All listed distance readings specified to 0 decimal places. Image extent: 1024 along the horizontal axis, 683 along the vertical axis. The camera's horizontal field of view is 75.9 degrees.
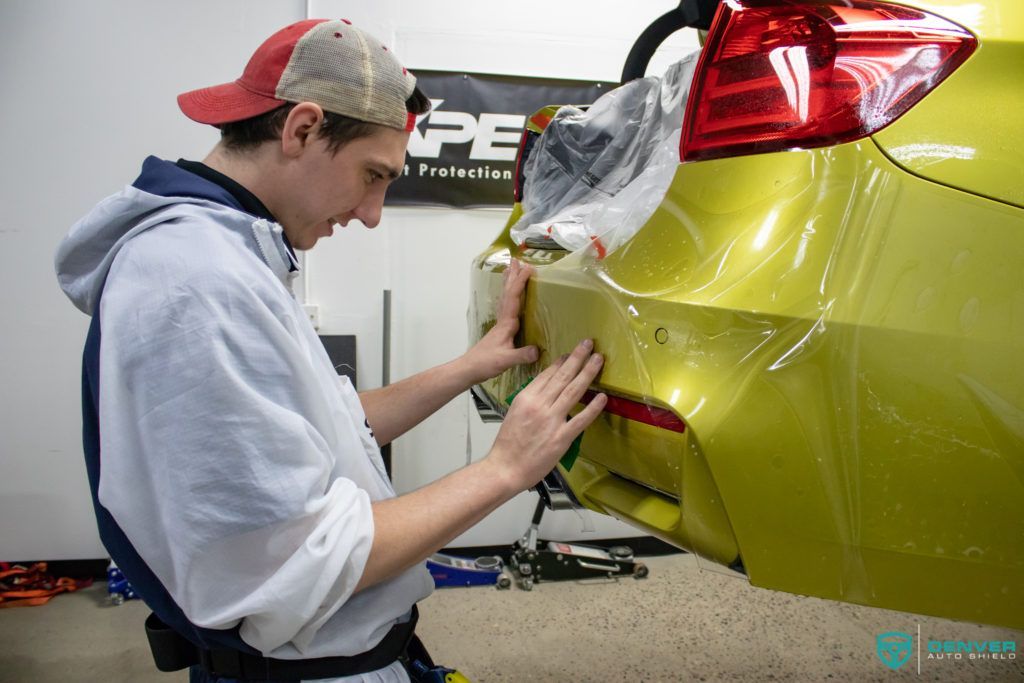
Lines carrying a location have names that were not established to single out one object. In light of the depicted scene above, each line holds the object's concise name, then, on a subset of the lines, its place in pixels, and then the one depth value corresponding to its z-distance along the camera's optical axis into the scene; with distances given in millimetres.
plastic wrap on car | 1103
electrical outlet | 3061
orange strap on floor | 2799
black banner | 3113
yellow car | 712
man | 731
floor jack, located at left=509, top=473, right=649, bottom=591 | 2943
